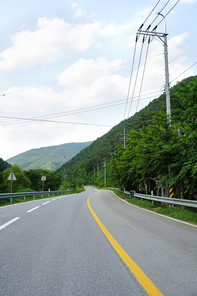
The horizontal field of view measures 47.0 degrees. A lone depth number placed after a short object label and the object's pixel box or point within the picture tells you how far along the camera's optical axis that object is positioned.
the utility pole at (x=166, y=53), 15.31
